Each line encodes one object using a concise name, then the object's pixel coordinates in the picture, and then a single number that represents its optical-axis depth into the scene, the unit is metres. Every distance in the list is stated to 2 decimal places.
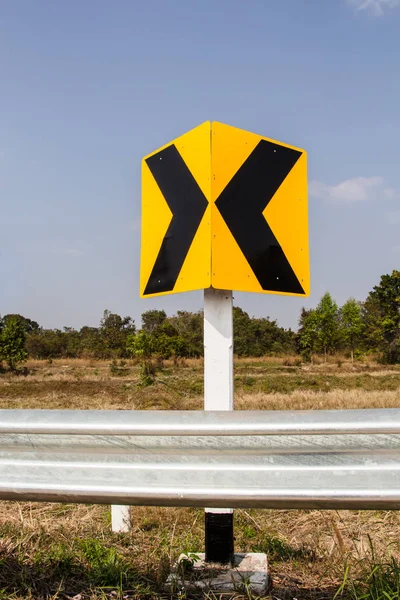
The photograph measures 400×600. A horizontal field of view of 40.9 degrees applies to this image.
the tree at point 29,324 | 69.71
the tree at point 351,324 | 45.50
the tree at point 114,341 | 42.98
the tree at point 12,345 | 32.56
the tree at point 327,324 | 43.03
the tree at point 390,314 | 44.12
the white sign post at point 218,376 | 2.55
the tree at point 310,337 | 43.34
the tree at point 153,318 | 62.66
